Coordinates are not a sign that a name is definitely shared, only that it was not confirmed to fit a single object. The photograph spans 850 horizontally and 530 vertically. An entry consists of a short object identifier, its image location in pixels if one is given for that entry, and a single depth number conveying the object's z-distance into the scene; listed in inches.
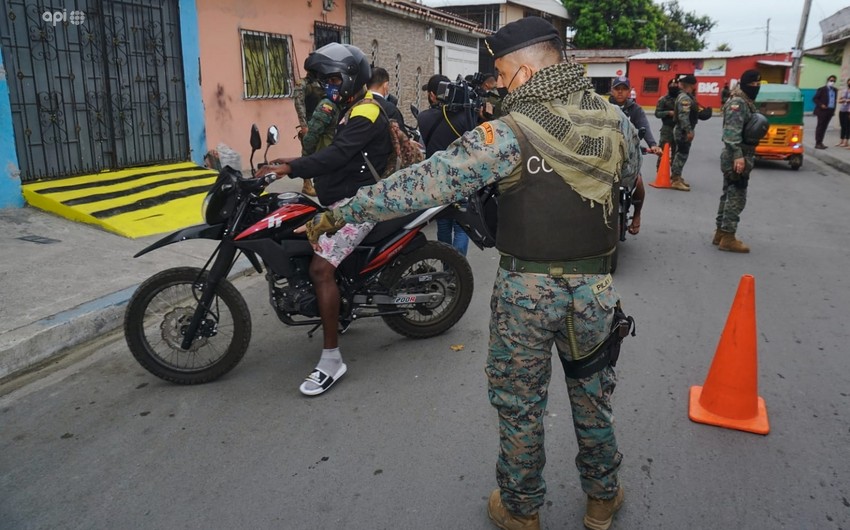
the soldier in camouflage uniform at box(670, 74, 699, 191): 399.9
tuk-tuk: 521.2
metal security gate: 284.2
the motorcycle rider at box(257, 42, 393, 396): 146.0
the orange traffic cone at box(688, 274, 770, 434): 132.0
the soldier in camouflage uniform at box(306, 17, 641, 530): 84.2
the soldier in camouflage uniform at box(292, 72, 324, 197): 307.1
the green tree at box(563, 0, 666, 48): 1712.6
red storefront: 1551.4
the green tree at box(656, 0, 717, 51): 2242.9
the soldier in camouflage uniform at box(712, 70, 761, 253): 254.1
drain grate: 241.0
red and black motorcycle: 145.0
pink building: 392.2
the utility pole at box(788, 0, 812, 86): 971.7
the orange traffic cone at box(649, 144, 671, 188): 433.7
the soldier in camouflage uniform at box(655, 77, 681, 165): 438.9
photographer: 211.8
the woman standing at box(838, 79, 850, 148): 643.5
